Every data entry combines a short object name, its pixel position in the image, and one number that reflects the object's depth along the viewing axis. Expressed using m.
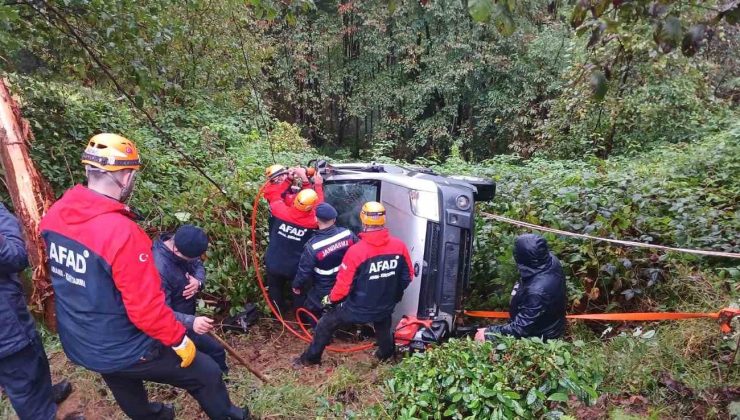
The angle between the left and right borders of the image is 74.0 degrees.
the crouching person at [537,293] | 3.77
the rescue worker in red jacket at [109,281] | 2.57
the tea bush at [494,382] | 2.42
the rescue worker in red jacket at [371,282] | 4.09
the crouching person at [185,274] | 3.56
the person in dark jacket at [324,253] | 4.62
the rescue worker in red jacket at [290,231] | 4.94
